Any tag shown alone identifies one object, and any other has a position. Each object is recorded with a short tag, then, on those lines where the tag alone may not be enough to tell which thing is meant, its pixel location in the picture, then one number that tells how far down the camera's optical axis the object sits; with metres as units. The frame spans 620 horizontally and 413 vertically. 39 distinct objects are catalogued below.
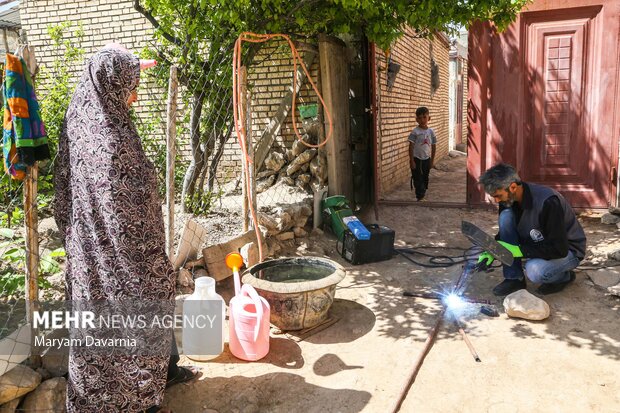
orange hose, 3.92
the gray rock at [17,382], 2.49
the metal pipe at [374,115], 6.78
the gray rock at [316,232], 6.16
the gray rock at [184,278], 4.36
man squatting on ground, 4.06
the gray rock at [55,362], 2.77
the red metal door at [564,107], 6.47
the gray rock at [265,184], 6.96
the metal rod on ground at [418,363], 2.91
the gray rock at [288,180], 6.88
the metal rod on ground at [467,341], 3.36
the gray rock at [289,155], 7.00
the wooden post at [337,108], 6.46
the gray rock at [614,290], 4.23
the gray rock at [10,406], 2.52
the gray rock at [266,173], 7.06
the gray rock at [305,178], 6.82
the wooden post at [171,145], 3.85
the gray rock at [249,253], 4.82
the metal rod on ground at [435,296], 4.22
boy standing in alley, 8.07
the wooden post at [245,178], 4.78
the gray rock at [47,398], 2.60
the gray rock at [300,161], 6.78
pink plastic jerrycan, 3.35
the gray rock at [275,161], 6.98
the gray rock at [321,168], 6.64
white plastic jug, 3.30
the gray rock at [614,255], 5.08
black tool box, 5.45
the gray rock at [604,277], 4.48
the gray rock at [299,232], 5.92
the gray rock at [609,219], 6.34
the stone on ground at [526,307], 3.87
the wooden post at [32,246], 2.68
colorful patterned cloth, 2.47
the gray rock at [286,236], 5.68
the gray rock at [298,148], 6.89
